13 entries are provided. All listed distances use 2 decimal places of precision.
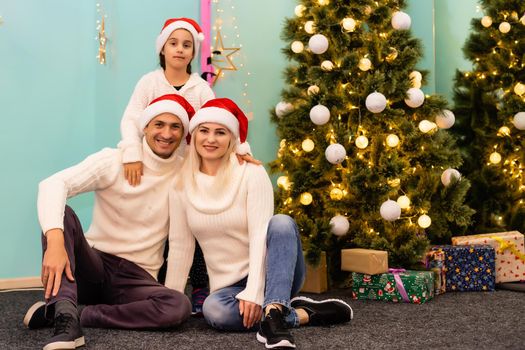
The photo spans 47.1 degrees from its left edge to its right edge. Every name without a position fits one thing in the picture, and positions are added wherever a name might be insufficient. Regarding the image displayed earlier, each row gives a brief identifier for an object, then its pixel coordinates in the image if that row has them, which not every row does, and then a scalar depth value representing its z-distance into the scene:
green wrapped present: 2.69
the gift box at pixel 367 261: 2.76
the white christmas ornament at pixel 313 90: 3.10
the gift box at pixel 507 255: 3.08
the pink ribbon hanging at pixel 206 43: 3.42
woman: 2.00
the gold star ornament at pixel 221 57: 3.46
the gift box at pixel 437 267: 2.89
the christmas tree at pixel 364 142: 2.95
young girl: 2.63
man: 1.97
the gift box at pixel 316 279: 2.97
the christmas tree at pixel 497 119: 3.42
